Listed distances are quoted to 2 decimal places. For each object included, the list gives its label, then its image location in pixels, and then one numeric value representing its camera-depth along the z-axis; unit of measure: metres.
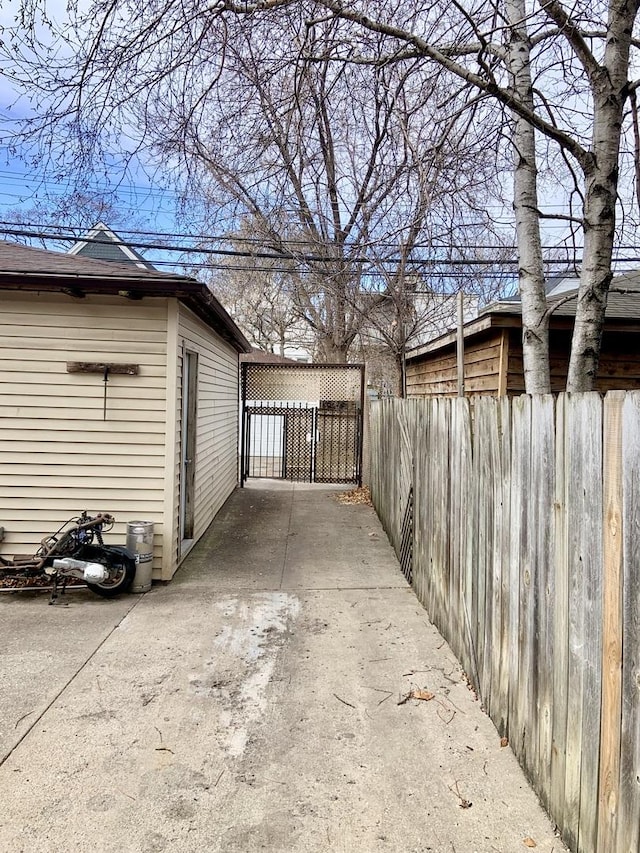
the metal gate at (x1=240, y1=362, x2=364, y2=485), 10.96
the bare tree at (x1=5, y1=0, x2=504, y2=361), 3.71
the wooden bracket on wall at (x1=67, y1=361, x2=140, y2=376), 5.02
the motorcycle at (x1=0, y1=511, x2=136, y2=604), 4.46
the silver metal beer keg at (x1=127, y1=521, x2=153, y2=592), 4.76
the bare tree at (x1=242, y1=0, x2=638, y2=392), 3.81
